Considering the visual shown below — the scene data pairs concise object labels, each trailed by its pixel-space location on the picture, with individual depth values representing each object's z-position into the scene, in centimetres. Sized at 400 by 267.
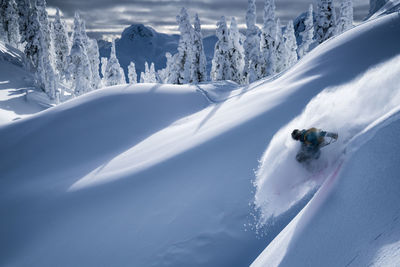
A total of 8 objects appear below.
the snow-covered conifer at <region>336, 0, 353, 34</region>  3638
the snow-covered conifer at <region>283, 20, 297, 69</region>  4875
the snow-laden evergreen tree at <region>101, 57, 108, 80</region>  7000
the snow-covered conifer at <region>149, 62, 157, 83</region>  7268
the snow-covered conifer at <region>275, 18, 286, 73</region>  3922
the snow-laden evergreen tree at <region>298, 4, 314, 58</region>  4009
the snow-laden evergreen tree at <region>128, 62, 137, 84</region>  6072
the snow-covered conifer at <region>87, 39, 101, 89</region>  4312
